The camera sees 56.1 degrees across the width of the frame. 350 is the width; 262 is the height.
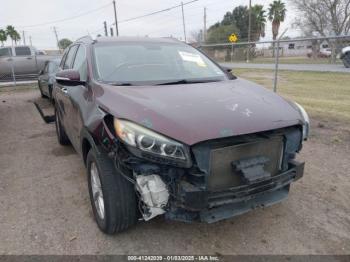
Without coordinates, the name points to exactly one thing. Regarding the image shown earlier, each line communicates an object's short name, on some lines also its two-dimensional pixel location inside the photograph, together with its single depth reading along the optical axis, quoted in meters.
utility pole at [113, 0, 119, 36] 42.19
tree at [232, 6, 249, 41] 55.59
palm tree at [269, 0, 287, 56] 54.72
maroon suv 2.38
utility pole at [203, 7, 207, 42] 51.19
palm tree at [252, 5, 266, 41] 56.44
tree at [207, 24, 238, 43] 48.21
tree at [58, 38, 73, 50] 83.83
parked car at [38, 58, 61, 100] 9.07
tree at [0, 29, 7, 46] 59.18
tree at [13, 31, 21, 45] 70.73
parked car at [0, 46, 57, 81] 16.48
